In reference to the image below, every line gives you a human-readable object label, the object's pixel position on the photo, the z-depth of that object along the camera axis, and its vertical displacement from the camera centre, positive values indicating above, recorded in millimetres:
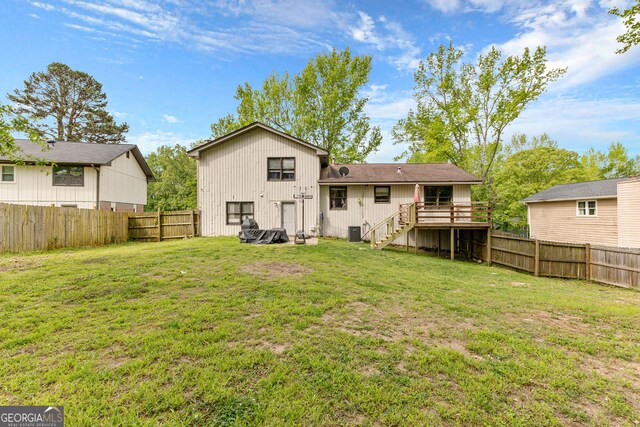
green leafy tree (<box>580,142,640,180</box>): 29922 +5749
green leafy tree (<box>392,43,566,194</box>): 21969 +10186
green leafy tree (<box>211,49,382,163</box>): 26281 +11267
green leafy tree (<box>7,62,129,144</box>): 25703 +11421
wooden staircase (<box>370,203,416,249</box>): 13516 -679
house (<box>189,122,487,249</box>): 15422 +1767
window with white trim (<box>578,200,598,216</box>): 16453 +271
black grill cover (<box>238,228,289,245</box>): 12094 -971
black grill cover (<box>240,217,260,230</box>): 12944 -493
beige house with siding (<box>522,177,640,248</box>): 14062 -50
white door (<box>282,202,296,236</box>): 15516 -134
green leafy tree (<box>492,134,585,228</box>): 26062 +3759
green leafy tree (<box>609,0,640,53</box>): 10522 +7617
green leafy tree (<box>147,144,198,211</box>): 32859 +4054
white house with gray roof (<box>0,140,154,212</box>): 16359 +2374
